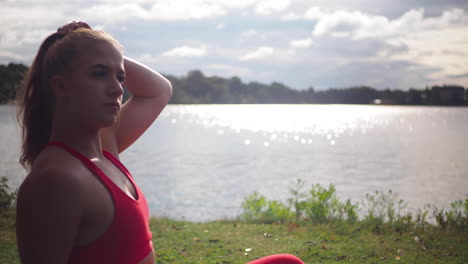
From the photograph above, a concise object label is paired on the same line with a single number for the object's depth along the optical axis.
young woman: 1.41
